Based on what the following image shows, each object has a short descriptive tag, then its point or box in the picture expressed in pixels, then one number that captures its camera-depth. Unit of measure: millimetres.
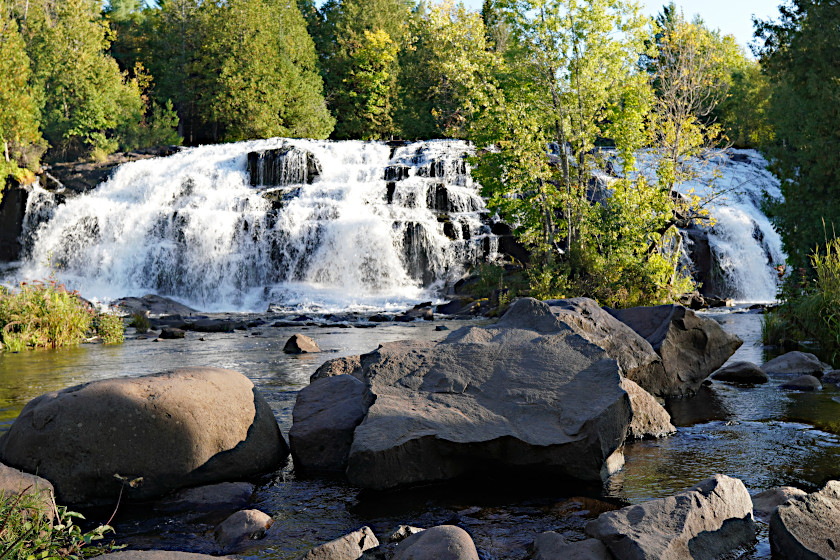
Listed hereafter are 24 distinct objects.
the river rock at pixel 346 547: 3396
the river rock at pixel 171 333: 14523
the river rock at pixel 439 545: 3293
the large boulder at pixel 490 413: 4664
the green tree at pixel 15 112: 27344
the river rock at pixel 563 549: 3406
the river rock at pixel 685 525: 3365
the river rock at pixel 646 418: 6039
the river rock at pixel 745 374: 8641
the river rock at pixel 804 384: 8047
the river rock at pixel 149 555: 3104
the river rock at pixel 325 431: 5262
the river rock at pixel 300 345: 12008
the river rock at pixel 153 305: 19797
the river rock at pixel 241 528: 3936
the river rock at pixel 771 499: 4094
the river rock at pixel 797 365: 8961
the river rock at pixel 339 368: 6621
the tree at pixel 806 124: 12719
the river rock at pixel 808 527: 3428
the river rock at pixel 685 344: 7793
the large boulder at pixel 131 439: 4547
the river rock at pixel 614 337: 6945
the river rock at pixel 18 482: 3990
